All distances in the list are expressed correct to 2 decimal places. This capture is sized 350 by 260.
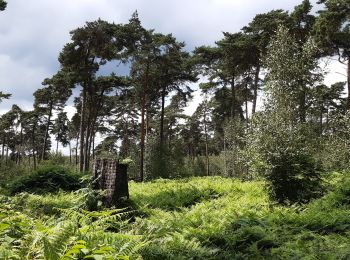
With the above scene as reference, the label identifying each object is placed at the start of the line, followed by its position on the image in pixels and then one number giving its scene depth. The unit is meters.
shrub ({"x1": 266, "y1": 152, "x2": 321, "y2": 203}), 12.15
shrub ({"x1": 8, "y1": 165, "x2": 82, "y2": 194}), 16.75
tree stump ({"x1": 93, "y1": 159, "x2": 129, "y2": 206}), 11.34
